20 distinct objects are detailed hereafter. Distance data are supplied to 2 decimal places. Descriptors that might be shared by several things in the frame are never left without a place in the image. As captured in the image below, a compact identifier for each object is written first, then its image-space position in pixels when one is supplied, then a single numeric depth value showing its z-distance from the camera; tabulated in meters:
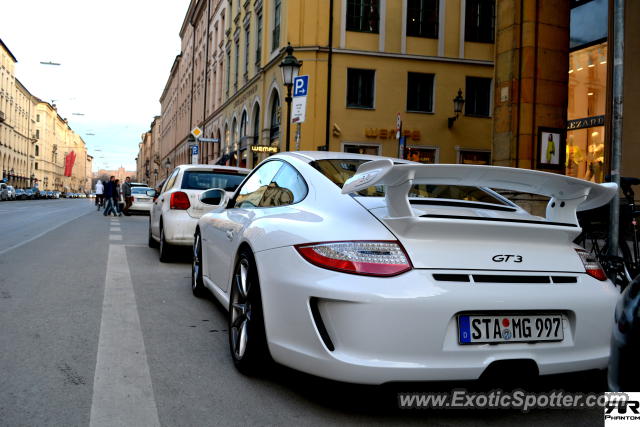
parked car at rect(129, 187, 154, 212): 24.80
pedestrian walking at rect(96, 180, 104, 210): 30.73
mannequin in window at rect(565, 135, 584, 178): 14.47
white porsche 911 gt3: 2.47
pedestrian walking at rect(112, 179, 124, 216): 23.80
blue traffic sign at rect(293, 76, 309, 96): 11.87
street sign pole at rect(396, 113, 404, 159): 13.88
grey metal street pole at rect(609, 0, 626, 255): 5.14
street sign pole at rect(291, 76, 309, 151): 11.44
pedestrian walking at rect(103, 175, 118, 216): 23.61
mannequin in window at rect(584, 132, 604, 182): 13.89
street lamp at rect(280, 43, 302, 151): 13.35
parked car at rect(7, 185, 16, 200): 53.34
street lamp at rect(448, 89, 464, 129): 21.25
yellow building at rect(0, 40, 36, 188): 74.88
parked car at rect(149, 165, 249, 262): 8.00
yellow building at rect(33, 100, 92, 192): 102.31
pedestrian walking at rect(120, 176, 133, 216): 24.64
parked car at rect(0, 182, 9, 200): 50.48
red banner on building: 128.12
